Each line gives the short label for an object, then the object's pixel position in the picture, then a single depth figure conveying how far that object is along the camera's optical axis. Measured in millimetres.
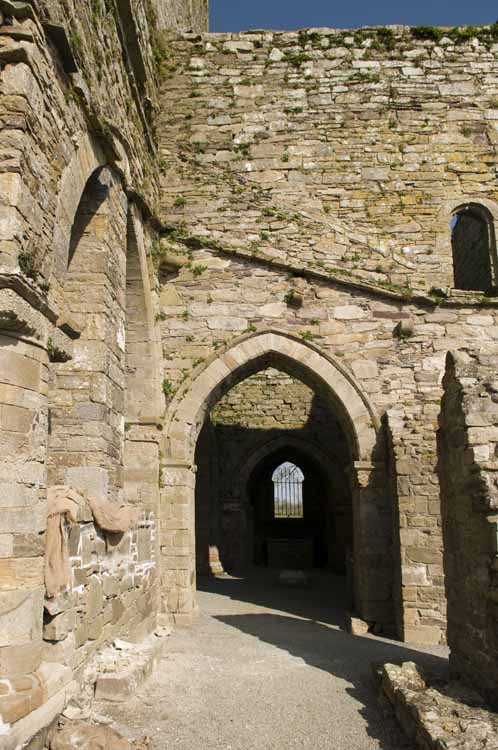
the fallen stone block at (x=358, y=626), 7859
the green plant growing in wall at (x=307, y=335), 8797
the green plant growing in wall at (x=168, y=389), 8727
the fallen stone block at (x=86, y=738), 3668
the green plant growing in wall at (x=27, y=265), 3680
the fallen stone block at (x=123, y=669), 4879
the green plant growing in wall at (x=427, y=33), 10289
